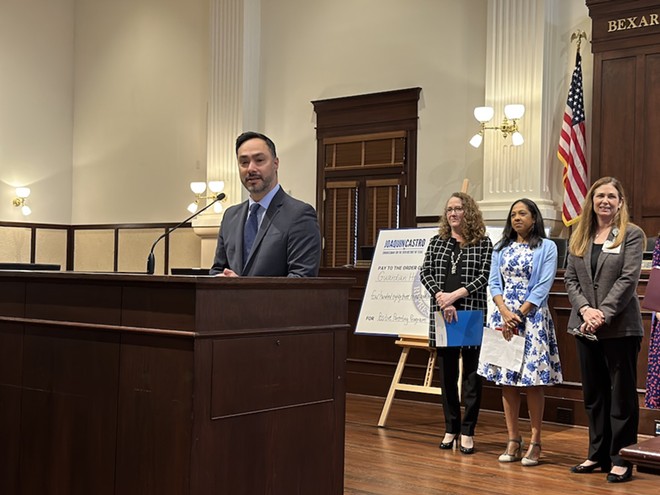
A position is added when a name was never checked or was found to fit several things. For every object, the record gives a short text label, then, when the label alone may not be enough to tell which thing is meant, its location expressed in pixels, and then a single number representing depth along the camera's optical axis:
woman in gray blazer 4.51
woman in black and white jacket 5.32
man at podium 3.29
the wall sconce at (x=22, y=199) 11.49
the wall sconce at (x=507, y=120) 7.66
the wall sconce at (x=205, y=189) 9.95
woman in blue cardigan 4.93
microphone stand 3.43
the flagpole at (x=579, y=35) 7.79
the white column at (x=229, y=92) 10.20
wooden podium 2.62
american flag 7.51
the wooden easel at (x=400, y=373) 6.12
